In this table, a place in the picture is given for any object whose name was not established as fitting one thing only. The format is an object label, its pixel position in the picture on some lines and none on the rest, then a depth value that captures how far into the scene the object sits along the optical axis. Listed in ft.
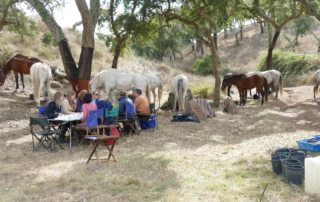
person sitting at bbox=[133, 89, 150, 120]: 42.22
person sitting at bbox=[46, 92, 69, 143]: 37.37
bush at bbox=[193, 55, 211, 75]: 132.46
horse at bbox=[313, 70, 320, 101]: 65.70
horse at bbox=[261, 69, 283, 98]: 70.62
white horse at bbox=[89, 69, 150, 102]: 50.90
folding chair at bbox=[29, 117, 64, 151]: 34.04
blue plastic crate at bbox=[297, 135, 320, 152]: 26.28
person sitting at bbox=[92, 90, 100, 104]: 38.19
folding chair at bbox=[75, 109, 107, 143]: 34.20
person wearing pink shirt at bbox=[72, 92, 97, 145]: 34.83
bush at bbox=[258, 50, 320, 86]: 96.48
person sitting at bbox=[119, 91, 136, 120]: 39.32
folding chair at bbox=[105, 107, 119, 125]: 37.47
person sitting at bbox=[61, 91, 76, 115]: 37.37
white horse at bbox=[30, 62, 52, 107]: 54.49
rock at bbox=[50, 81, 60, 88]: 74.00
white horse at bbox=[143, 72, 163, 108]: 58.90
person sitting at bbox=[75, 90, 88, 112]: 39.22
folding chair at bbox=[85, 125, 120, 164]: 28.75
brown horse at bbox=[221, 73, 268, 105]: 64.64
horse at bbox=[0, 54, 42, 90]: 66.54
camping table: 35.24
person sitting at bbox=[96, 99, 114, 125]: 37.52
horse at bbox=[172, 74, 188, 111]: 56.18
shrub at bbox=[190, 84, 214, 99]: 73.72
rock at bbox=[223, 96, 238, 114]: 56.25
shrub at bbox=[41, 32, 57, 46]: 67.67
